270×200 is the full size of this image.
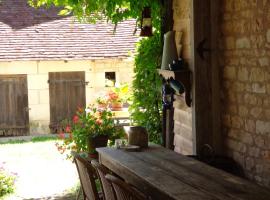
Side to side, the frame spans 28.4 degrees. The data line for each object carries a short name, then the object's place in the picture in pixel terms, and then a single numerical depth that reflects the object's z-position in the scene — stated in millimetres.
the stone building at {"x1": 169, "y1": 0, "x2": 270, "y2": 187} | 4512
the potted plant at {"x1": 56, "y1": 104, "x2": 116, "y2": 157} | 7016
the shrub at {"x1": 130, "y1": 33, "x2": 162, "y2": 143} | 7514
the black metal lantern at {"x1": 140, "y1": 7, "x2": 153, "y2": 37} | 6934
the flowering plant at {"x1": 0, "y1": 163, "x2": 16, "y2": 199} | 7637
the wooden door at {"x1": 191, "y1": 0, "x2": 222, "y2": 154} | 5215
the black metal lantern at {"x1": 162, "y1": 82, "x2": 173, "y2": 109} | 6296
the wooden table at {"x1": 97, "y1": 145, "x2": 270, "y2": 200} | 3450
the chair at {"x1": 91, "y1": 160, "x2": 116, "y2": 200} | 3808
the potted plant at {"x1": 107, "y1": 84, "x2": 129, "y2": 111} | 8477
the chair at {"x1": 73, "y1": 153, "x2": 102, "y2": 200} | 4117
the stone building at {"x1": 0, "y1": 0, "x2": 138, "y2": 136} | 14641
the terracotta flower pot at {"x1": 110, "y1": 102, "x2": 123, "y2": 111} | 11531
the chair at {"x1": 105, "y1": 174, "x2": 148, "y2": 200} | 3205
